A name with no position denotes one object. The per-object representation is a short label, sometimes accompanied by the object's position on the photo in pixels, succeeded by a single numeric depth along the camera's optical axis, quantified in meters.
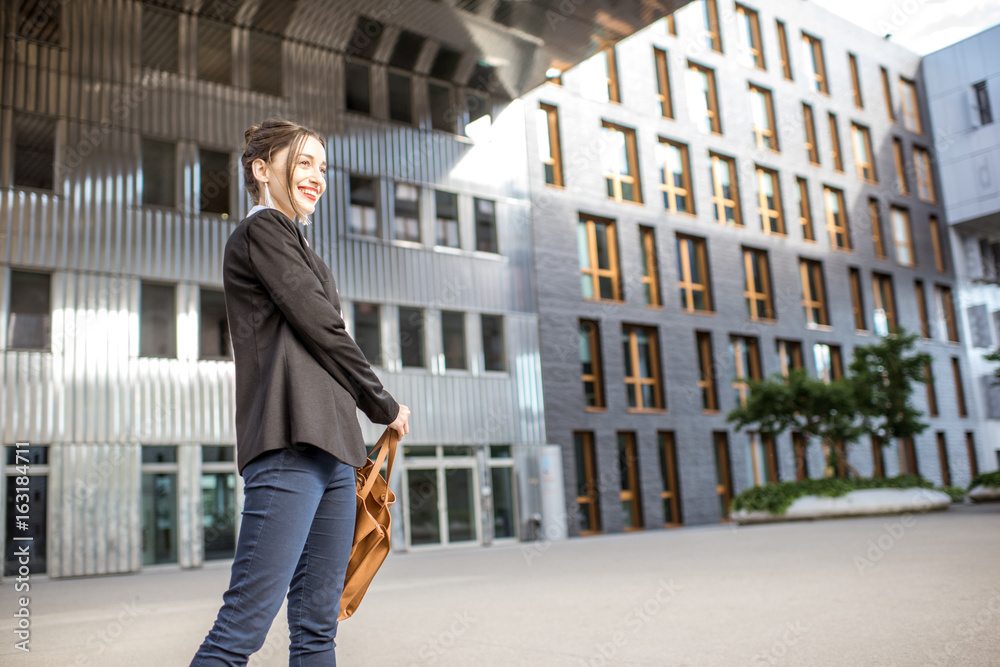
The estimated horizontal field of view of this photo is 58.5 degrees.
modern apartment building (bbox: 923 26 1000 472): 35.44
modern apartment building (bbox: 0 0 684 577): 16.28
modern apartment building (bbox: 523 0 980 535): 24.58
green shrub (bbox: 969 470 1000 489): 23.36
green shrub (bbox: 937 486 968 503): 24.70
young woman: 2.12
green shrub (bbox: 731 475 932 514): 20.94
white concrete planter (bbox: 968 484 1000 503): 23.31
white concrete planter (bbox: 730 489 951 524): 20.56
